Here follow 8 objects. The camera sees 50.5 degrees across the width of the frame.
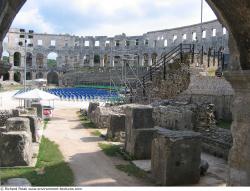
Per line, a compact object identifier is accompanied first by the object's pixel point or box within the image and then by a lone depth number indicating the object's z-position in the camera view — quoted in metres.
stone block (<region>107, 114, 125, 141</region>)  10.33
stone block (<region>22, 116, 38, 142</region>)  9.93
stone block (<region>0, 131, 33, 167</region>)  7.32
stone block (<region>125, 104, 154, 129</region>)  8.74
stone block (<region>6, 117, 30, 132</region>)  8.71
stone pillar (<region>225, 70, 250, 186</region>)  4.72
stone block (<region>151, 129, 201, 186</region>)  6.23
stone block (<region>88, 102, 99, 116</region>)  14.47
